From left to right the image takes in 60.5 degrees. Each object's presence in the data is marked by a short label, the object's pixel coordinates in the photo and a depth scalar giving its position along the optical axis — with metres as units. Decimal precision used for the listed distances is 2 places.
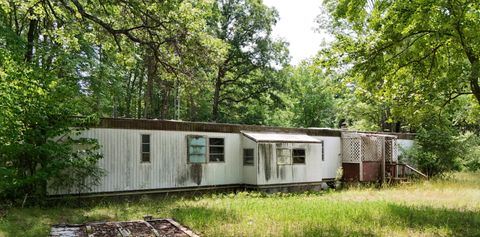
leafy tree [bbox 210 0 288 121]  31.84
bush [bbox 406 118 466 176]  23.42
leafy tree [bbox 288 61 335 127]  43.00
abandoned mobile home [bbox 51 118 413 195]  13.56
